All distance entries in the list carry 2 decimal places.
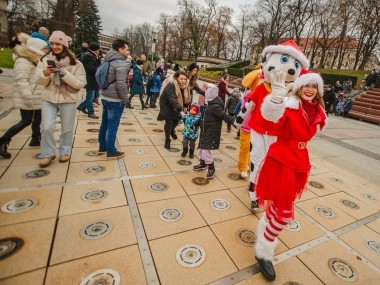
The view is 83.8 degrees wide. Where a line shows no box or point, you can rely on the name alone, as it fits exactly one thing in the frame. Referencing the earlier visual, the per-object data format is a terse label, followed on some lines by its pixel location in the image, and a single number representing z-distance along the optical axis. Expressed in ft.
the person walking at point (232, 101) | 21.03
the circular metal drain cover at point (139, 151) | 14.97
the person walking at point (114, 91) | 11.93
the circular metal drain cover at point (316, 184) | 13.12
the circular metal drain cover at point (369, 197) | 12.51
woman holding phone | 10.48
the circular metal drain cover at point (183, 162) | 14.15
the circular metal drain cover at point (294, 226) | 8.98
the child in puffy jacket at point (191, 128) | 13.89
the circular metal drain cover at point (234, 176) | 12.89
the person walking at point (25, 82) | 11.09
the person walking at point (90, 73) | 20.76
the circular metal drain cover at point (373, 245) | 8.46
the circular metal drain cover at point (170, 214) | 8.64
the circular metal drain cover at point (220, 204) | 9.81
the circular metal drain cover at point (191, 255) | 6.77
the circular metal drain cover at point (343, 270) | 7.02
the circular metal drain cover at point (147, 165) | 13.00
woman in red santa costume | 5.65
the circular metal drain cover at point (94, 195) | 9.29
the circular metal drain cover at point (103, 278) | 5.81
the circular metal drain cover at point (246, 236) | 7.94
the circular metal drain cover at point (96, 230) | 7.37
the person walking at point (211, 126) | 11.72
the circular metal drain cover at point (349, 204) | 11.41
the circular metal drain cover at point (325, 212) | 10.28
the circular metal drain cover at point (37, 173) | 10.46
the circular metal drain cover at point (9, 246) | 6.29
